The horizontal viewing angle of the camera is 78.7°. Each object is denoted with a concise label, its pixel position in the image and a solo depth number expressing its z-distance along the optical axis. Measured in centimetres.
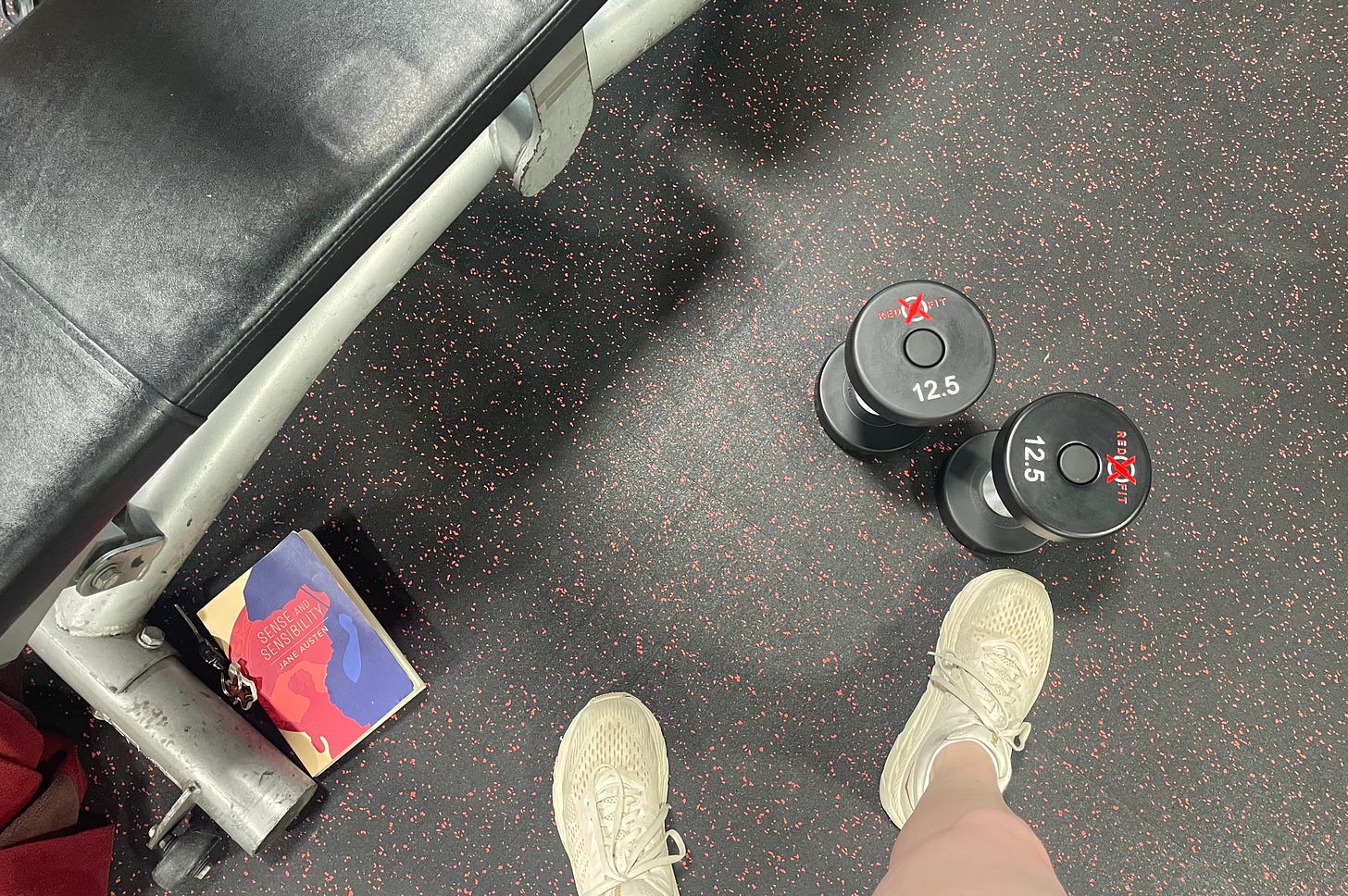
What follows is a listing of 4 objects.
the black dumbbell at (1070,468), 78
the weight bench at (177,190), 46
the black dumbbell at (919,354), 79
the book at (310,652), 91
